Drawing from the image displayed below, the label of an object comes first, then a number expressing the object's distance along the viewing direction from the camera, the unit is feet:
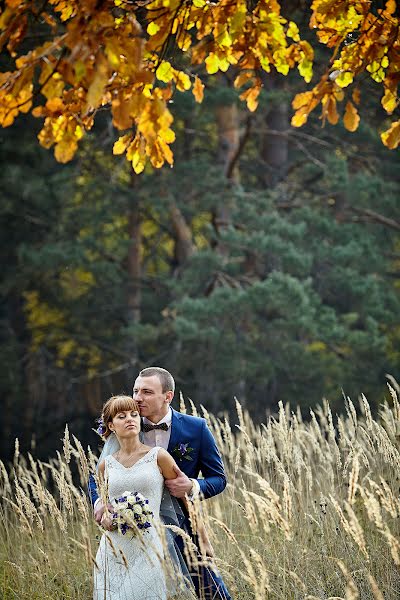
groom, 27.66
